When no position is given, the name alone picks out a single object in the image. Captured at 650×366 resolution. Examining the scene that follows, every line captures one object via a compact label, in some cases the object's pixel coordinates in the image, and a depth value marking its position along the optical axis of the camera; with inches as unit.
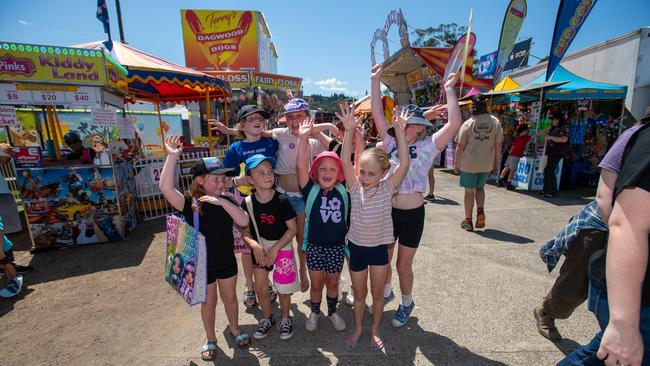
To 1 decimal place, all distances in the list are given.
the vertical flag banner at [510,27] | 344.3
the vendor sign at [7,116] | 177.3
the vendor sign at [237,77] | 531.5
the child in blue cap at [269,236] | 98.9
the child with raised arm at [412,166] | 101.2
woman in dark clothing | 284.0
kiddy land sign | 169.3
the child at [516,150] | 311.4
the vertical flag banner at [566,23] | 258.8
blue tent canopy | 298.4
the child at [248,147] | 120.0
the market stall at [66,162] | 174.9
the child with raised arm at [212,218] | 93.0
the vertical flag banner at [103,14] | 273.1
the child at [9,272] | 135.9
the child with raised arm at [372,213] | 91.1
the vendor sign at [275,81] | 595.5
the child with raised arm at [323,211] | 98.3
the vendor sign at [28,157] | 179.8
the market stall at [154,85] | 249.9
